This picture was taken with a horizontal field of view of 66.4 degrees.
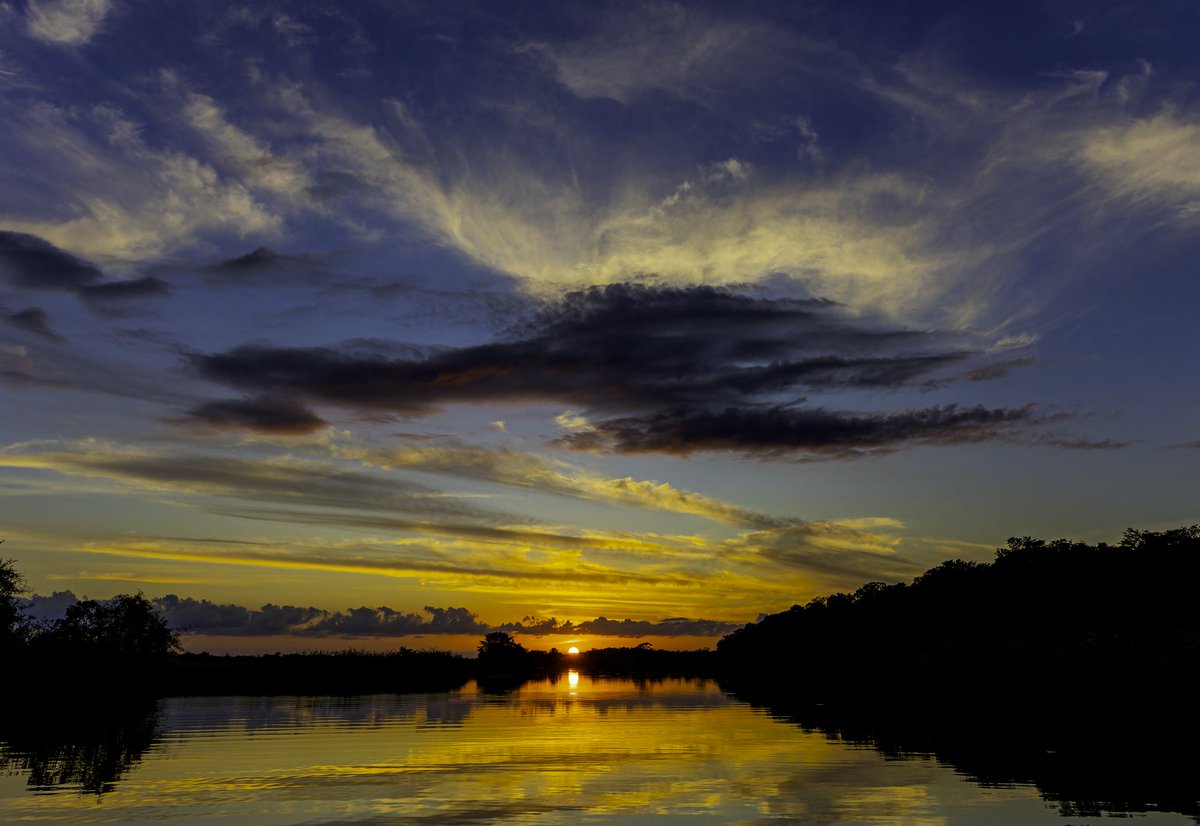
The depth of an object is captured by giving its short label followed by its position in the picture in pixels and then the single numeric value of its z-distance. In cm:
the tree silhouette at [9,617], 9050
